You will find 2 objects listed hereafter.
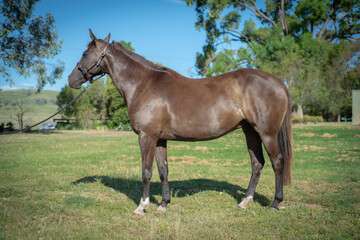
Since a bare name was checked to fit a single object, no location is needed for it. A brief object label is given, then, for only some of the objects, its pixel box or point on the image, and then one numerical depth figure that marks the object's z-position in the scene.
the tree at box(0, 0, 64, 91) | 21.22
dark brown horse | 5.04
